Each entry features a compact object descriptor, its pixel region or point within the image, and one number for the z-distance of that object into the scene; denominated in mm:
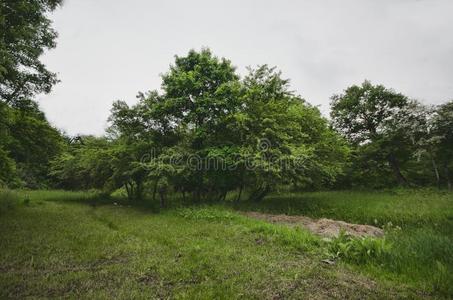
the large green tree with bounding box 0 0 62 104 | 10602
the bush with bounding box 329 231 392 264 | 6812
